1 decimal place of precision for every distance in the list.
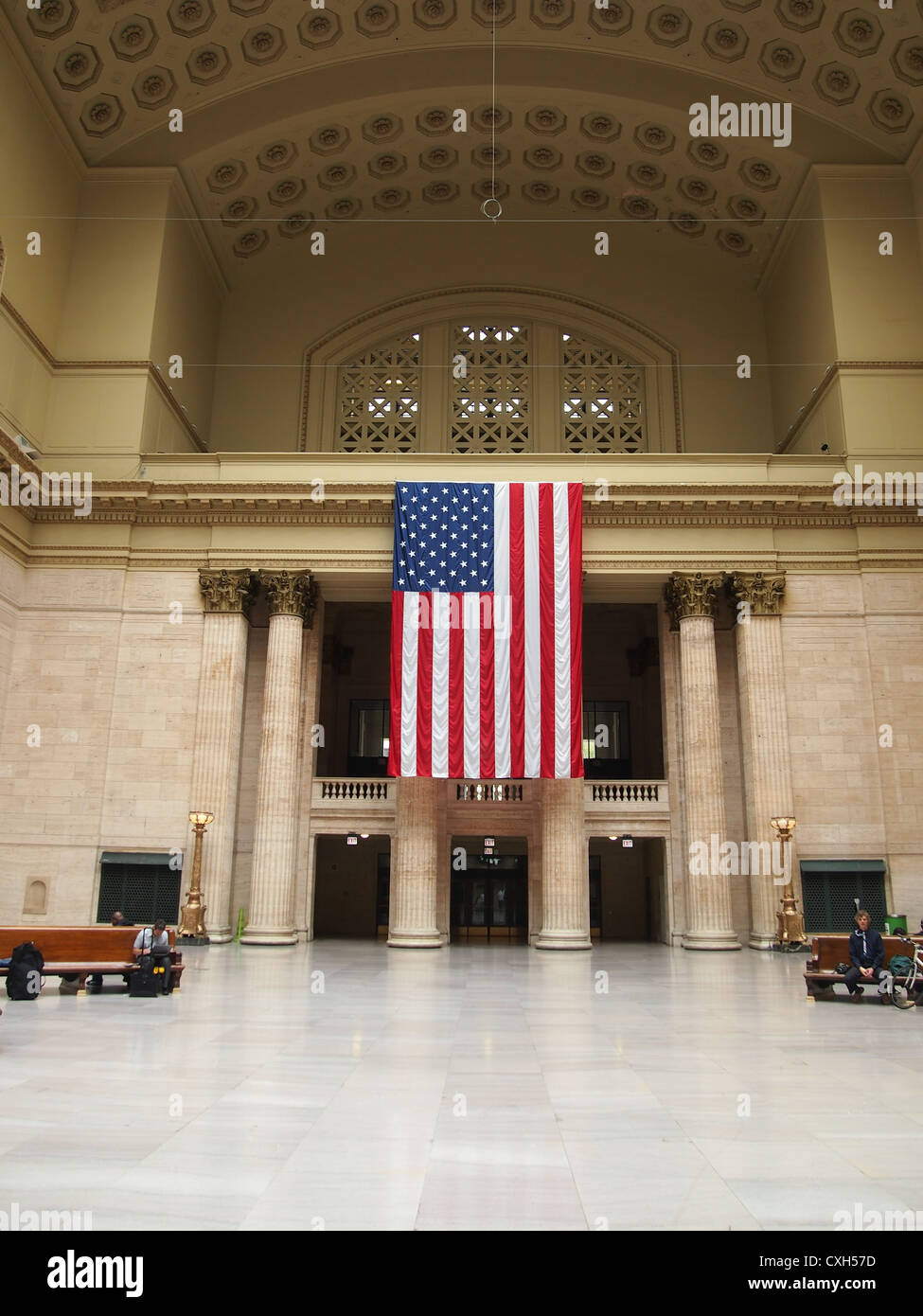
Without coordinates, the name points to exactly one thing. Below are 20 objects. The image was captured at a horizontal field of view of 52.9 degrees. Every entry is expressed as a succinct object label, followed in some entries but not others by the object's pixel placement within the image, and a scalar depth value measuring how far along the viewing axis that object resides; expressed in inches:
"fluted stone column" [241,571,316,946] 768.3
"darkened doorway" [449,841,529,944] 1003.3
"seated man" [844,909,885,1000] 437.1
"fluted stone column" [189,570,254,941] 777.6
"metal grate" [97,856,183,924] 773.9
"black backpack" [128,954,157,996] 440.8
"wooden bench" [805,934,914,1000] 464.8
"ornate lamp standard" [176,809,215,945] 733.3
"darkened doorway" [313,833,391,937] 1042.7
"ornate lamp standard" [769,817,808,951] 724.7
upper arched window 989.2
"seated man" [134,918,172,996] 449.7
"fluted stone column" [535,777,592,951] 774.5
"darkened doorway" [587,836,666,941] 1025.5
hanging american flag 767.1
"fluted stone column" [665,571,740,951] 766.5
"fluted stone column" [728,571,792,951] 768.9
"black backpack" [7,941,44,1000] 409.4
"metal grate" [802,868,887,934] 760.3
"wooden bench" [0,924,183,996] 446.6
